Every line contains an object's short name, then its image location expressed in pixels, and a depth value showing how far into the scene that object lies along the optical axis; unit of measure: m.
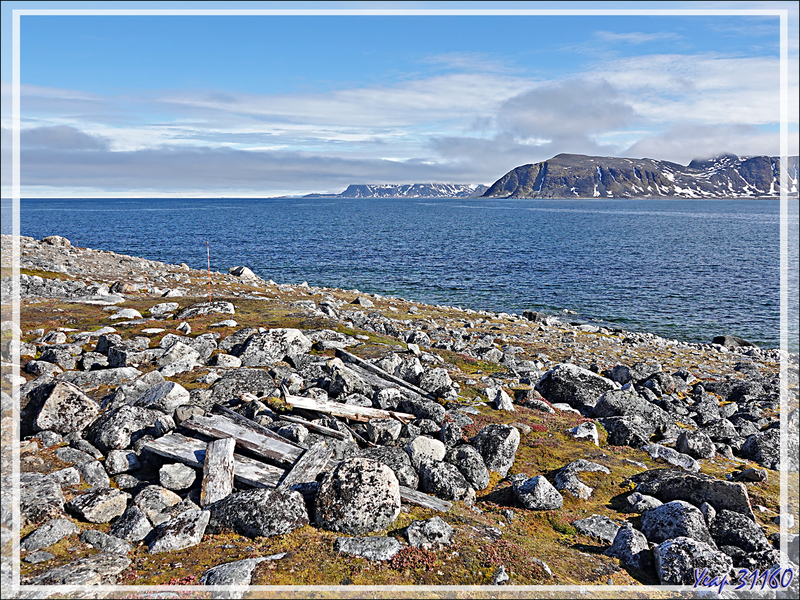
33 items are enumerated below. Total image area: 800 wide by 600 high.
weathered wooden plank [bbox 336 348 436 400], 15.27
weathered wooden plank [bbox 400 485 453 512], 9.60
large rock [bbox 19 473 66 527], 8.12
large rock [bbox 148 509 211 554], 7.88
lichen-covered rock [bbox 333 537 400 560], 7.82
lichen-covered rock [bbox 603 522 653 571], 8.38
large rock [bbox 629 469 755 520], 10.01
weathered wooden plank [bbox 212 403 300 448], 10.70
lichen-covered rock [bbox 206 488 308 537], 8.40
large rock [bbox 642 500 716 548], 8.91
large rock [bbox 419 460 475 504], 10.38
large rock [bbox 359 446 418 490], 10.34
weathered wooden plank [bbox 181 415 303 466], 10.17
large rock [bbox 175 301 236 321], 21.66
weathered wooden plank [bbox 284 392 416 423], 12.40
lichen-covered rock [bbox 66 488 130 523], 8.48
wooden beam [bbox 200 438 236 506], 9.09
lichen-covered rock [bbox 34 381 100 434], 10.88
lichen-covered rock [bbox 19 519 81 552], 7.59
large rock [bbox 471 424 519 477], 12.00
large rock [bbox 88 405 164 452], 10.48
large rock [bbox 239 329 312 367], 16.28
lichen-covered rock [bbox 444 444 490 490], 11.22
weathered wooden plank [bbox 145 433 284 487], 9.62
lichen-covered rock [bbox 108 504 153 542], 8.11
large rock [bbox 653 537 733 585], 7.80
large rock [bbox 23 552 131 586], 6.73
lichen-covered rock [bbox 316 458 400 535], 8.58
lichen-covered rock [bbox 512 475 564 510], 10.34
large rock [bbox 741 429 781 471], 13.88
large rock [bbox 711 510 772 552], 8.89
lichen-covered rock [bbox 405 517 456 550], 8.11
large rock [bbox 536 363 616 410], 16.89
